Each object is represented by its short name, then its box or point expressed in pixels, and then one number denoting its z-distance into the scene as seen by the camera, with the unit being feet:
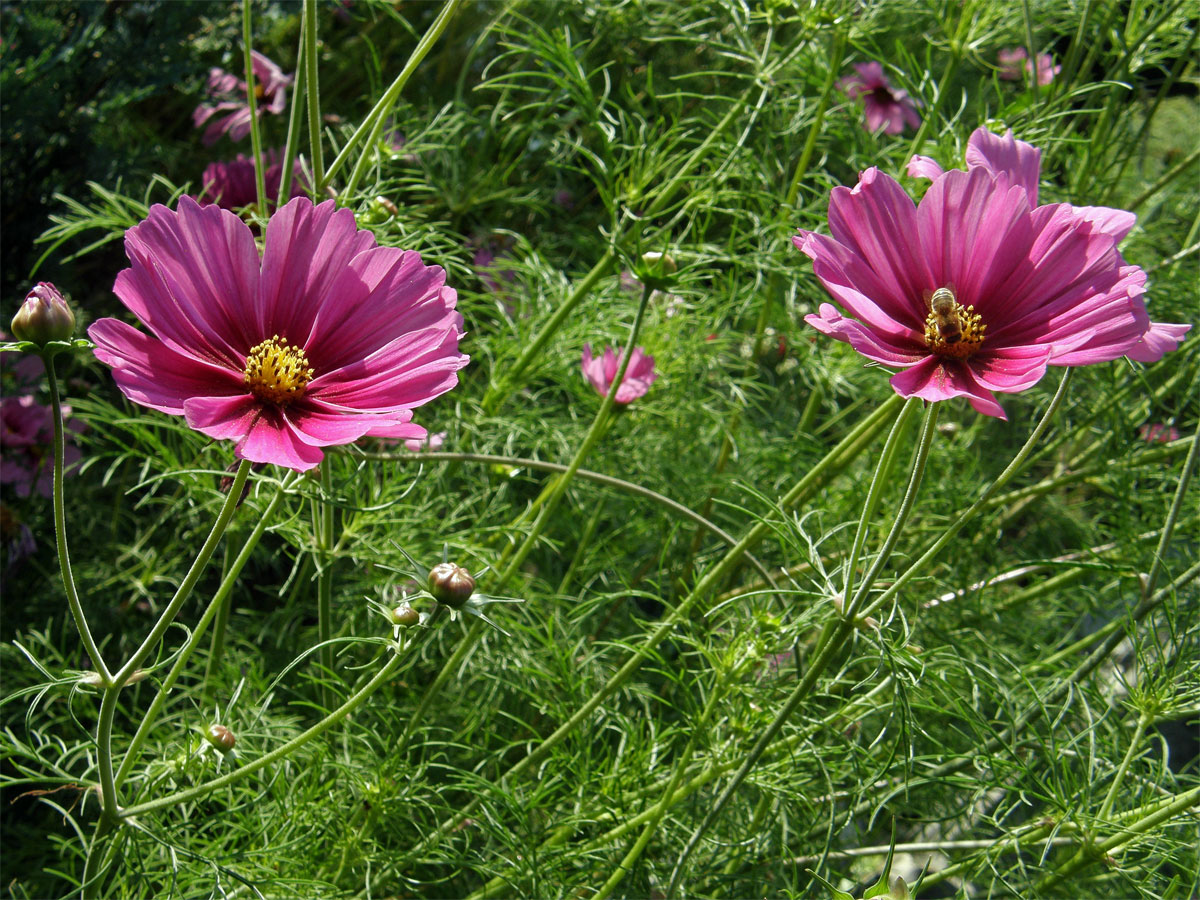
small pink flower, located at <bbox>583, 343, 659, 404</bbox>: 2.99
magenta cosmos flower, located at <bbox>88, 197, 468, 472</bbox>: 1.69
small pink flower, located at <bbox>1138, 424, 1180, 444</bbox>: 3.72
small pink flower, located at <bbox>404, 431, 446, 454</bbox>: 2.91
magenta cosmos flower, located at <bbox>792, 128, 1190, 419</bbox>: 1.77
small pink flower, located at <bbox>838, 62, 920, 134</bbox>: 4.54
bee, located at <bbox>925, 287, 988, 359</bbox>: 1.85
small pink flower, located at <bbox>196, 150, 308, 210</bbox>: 3.20
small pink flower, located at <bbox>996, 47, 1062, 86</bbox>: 4.63
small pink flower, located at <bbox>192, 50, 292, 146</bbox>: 3.96
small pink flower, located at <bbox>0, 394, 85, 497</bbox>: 3.70
